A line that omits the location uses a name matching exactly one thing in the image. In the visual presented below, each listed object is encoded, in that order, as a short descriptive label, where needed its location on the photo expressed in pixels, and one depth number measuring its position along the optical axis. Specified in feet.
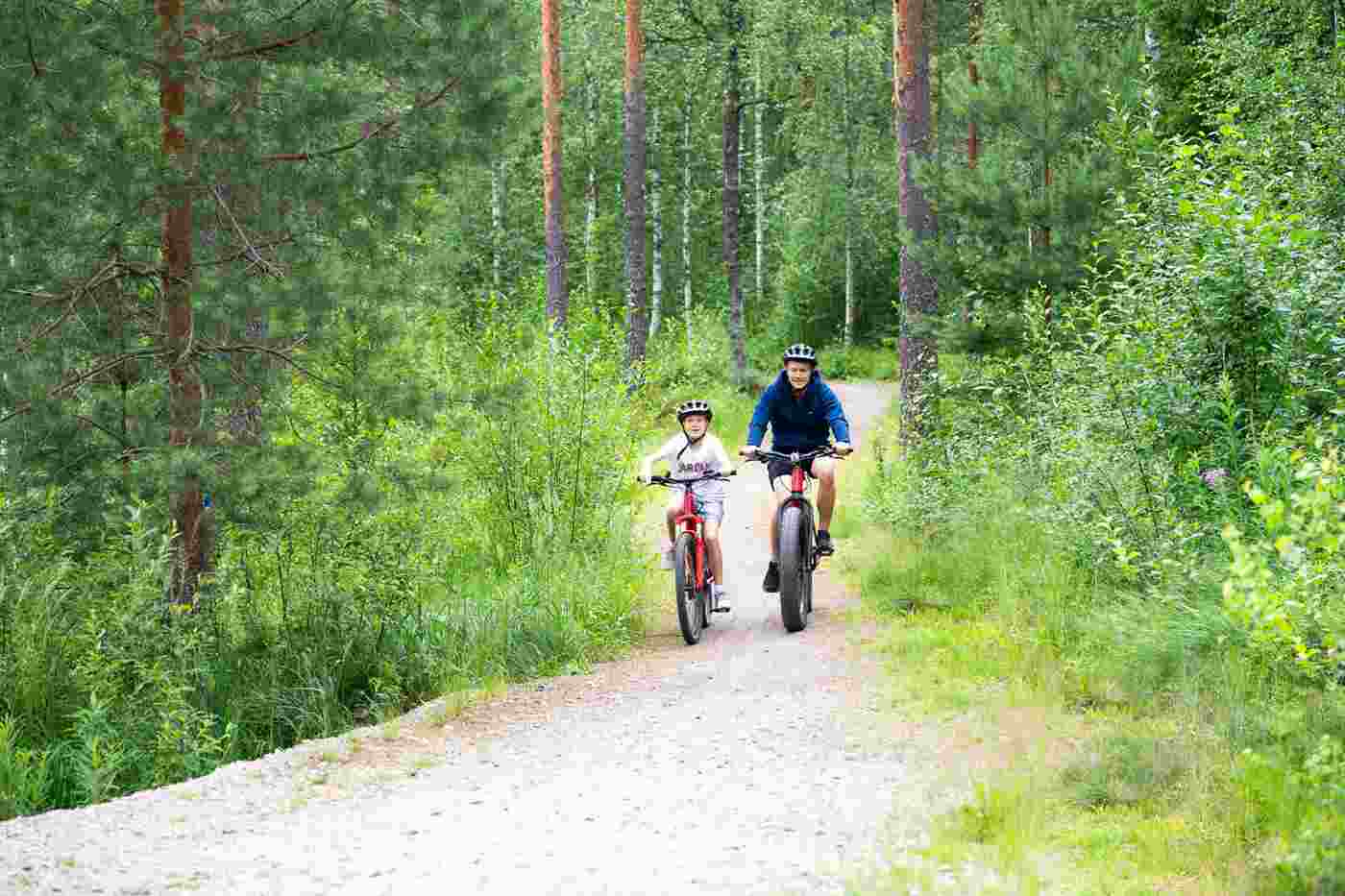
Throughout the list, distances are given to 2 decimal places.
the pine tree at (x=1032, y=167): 80.69
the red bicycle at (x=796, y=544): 60.54
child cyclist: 62.28
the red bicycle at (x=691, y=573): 59.52
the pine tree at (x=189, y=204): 45.52
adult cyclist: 63.57
